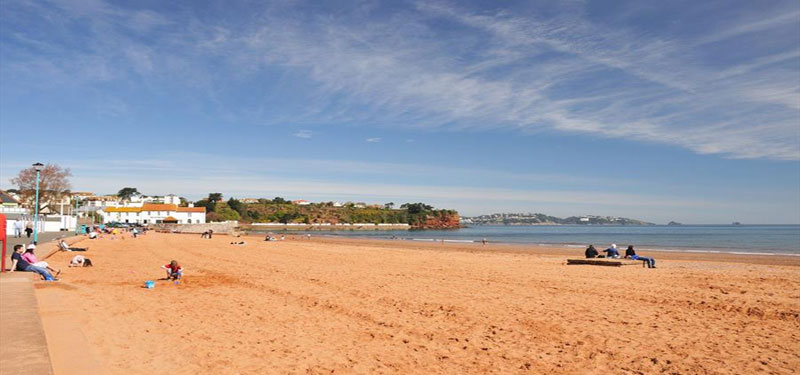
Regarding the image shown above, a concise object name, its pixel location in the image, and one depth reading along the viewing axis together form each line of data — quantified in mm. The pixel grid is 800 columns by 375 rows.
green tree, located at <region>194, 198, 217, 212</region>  148750
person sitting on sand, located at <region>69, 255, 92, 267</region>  18375
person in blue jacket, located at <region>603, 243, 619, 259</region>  22844
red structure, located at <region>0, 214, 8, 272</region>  12988
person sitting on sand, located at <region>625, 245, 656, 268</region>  22228
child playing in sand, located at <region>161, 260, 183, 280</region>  14570
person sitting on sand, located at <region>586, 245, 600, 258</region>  23236
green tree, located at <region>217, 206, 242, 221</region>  143750
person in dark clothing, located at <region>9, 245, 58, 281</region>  13453
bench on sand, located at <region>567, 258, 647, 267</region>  20906
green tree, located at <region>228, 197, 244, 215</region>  160000
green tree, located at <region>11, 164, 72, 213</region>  71188
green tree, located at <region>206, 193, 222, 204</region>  160250
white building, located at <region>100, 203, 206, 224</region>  112250
